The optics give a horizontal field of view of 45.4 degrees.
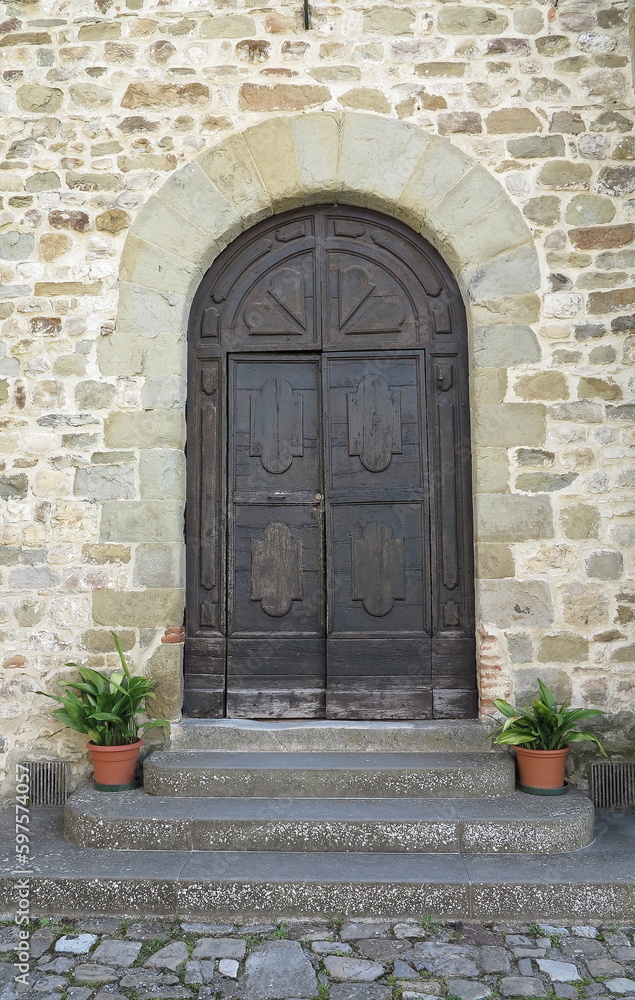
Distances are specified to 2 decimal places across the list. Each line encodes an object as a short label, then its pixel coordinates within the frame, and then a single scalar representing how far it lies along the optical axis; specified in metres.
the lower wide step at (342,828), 3.21
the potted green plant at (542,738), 3.54
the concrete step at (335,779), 3.54
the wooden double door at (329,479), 4.07
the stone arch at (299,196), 3.98
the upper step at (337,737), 3.82
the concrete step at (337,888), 2.90
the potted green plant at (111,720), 3.63
